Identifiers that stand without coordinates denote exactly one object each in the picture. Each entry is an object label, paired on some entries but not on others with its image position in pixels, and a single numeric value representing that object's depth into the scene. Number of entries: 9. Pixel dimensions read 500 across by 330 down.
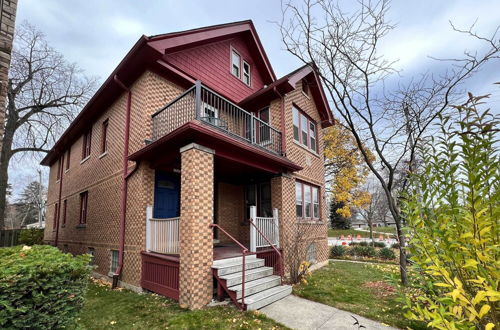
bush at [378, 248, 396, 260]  14.50
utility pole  39.03
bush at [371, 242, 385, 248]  18.83
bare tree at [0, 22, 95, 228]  17.75
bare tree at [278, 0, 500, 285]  8.16
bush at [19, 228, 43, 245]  18.14
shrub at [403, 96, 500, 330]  1.92
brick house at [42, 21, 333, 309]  6.48
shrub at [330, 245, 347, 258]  15.51
